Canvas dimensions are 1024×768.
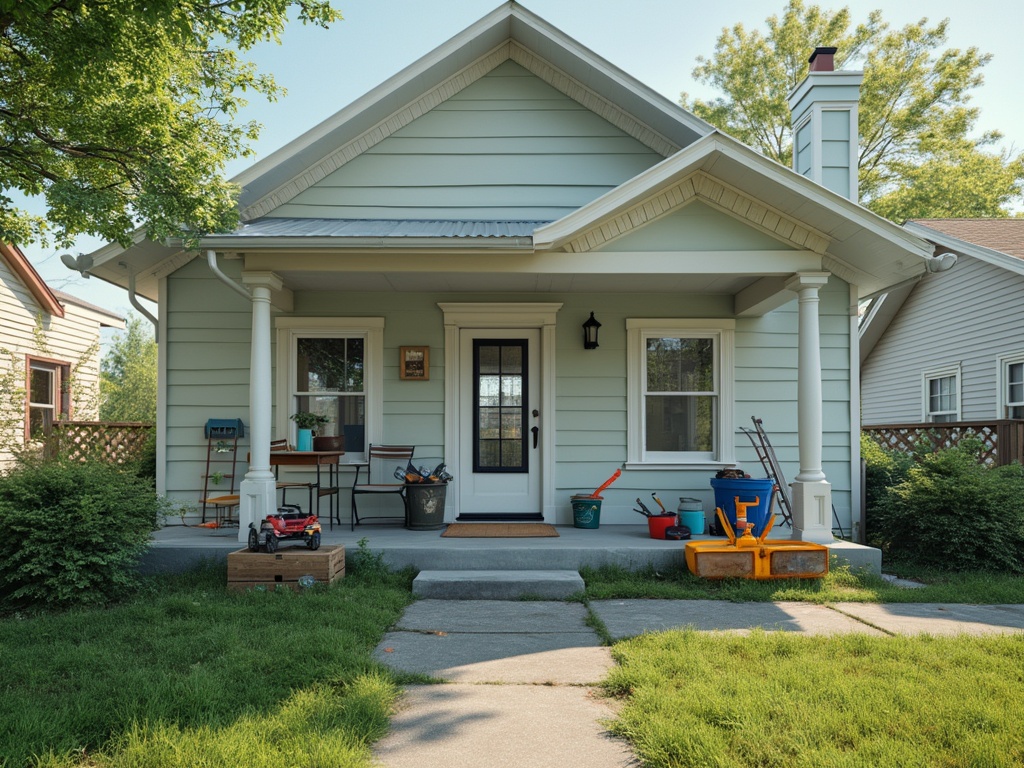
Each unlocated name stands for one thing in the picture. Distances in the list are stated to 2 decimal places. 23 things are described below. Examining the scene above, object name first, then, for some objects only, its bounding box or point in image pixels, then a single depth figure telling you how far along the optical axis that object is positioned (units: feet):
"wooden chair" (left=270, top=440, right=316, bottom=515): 24.52
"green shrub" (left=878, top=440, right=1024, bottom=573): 21.70
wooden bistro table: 22.63
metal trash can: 24.00
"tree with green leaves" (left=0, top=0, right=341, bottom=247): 16.35
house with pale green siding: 25.49
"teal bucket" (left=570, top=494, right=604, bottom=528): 24.64
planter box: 18.63
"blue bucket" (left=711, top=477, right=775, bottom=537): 21.86
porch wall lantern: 25.58
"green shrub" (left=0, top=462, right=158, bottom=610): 17.40
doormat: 22.72
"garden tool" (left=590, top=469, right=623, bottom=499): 24.72
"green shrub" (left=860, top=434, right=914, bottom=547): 25.34
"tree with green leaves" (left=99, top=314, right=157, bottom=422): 68.74
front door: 26.13
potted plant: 23.36
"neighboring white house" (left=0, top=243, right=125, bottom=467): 37.09
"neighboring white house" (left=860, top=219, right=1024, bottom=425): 36.22
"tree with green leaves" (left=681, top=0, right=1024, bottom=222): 63.93
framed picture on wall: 25.79
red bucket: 22.34
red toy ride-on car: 19.19
